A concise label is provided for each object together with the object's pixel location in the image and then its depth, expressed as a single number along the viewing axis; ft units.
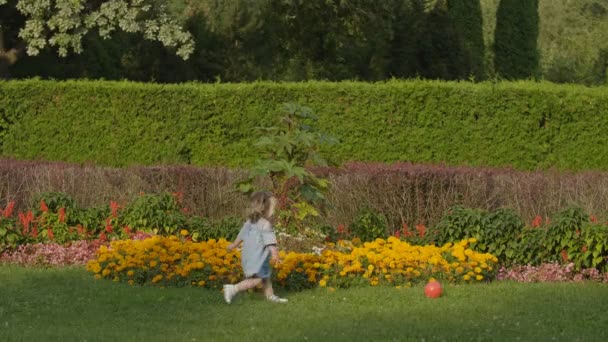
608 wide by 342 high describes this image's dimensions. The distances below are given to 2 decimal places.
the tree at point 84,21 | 74.02
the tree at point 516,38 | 101.30
